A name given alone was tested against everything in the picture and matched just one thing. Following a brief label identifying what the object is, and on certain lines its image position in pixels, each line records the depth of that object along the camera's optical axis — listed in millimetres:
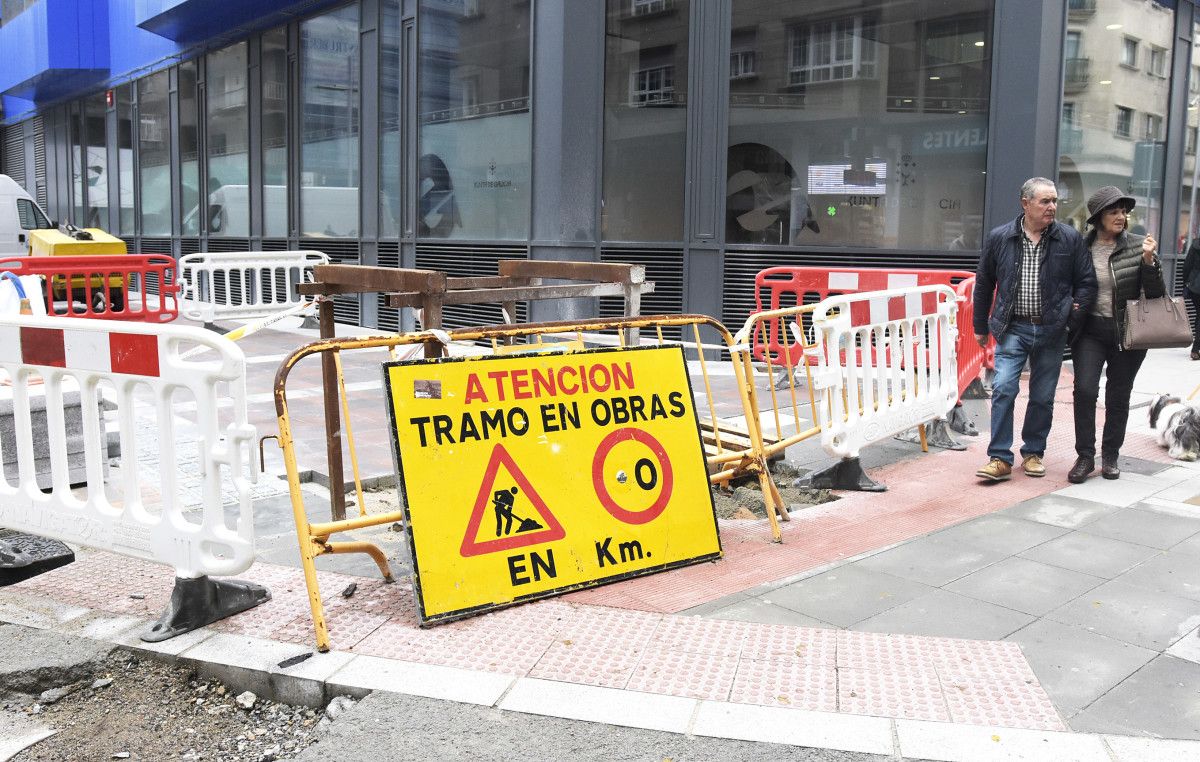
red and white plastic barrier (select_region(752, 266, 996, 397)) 9008
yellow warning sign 4359
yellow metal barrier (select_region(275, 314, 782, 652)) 4152
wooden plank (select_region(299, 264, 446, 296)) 4854
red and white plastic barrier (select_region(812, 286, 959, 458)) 6012
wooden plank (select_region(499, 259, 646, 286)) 5828
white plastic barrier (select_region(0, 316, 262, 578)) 4145
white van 18391
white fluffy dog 7387
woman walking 6469
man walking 6488
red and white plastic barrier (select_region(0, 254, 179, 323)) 10984
